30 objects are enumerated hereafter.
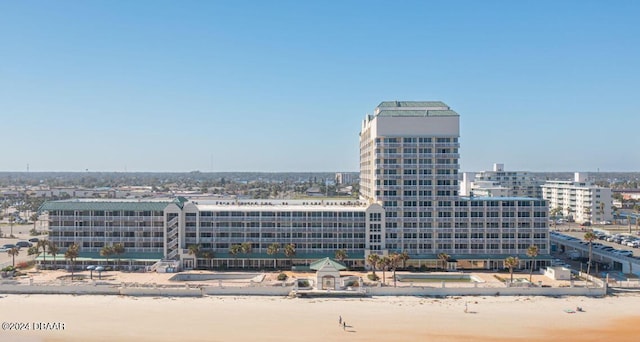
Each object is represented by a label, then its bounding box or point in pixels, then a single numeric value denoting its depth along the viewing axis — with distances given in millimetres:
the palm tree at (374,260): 84062
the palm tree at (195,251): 92062
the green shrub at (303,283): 81875
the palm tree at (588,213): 176562
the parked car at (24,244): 127062
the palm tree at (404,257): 86825
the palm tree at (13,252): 91238
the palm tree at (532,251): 87438
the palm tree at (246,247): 92250
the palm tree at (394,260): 80125
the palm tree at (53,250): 89812
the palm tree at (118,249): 90312
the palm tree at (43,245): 92006
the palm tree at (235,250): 91625
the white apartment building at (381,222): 95125
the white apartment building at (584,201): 175750
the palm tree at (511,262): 82062
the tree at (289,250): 90375
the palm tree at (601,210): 173500
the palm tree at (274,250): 91500
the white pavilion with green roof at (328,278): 79250
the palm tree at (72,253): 86000
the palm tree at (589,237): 87062
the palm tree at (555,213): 176875
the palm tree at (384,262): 81500
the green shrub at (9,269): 87938
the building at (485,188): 159625
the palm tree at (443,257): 90750
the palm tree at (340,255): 91062
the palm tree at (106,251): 89312
